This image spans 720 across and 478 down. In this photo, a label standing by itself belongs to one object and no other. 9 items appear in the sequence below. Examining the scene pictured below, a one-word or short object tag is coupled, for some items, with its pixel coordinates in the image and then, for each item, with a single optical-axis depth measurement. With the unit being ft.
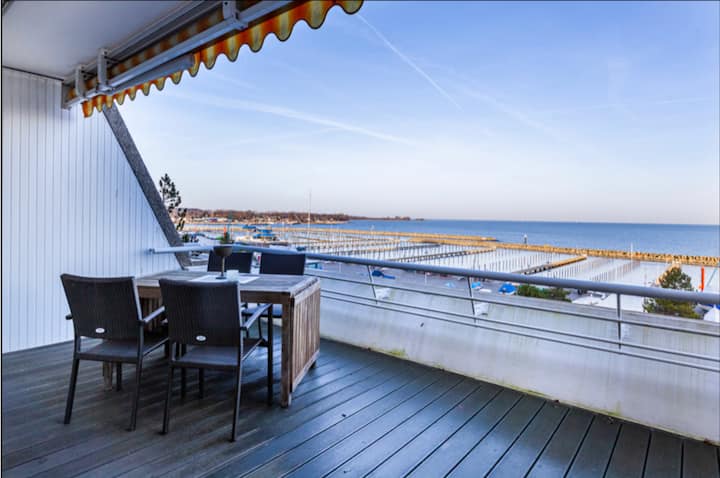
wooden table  9.09
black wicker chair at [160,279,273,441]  7.61
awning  7.11
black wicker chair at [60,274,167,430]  7.75
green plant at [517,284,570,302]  11.03
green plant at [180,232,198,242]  17.94
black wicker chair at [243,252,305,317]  12.90
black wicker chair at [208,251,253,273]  12.76
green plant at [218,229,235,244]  17.77
